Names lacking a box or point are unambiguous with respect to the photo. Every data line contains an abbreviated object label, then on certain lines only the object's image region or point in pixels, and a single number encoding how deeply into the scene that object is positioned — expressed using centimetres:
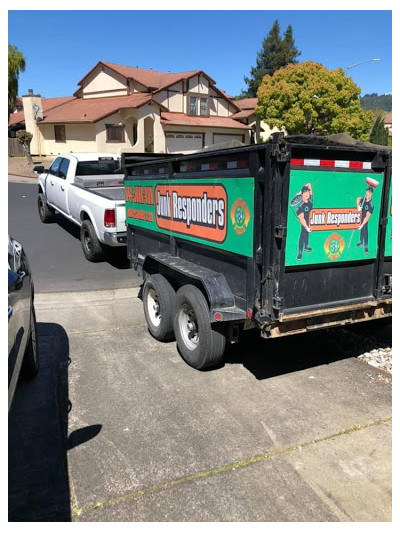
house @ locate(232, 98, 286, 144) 3729
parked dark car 289
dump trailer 352
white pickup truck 793
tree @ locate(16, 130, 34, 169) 2923
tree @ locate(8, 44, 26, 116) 3909
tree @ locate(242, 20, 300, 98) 5934
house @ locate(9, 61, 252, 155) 3144
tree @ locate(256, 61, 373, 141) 3045
